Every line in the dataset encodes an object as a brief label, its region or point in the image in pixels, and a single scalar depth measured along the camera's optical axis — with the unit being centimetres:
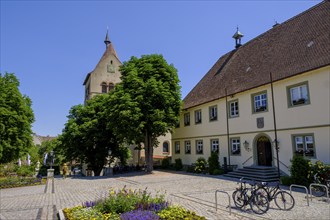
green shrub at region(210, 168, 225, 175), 2295
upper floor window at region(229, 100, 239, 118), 2323
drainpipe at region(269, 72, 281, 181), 1845
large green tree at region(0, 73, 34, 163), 2611
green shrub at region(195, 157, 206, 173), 2534
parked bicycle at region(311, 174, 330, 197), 1261
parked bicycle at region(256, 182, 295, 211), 1005
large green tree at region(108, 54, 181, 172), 2447
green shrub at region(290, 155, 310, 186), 1518
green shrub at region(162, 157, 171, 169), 3325
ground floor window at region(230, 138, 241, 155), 2277
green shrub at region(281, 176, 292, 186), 1611
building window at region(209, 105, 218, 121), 2572
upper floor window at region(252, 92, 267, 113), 2040
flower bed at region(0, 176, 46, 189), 2231
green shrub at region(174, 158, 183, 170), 3039
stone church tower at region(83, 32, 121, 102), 4818
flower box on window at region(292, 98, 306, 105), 1736
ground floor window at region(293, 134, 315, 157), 1681
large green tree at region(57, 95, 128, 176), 3184
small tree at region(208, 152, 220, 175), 2377
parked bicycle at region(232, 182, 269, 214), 974
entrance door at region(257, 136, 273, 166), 2044
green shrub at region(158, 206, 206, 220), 751
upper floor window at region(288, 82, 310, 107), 1723
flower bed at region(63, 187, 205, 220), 755
